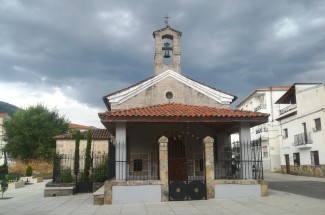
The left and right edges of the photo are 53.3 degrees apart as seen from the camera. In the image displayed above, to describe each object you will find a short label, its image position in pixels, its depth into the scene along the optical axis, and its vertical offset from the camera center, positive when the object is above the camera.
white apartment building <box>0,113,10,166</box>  47.75 +2.76
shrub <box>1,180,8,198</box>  14.56 -1.08
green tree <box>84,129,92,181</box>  17.25 +0.10
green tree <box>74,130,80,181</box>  17.38 +0.21
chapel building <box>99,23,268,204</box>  11.66 +1.00
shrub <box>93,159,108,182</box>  17.27 -0.65
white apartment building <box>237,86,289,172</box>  37.31 +3.90
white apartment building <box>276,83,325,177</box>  26.28 +2.50
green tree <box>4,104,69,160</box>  36.62 +3.21
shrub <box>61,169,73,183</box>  17.58 -0.85
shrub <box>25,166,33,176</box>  25.88 -0.75
